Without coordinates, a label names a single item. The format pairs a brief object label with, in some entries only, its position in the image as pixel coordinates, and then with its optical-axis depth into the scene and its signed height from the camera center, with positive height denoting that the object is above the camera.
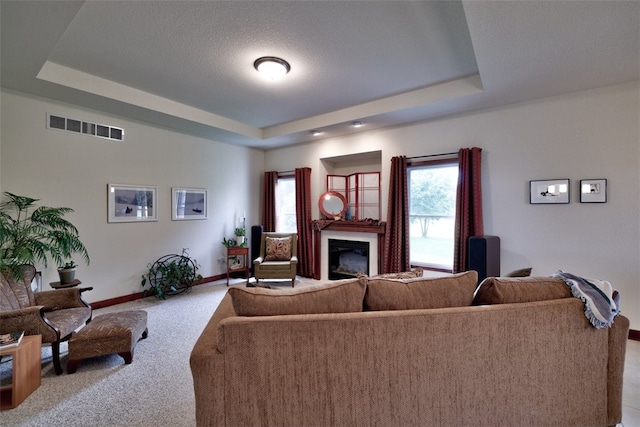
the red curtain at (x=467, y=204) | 3.53 +0.10
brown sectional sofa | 1.34 -0.74
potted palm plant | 2.60 -0.21
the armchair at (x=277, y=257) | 4.54 -0.77
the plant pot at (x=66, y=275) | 3.09 -0.68
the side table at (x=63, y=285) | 3.03 -0.79
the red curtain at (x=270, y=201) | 5.68 +0.25
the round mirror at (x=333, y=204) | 4.96 +0.15
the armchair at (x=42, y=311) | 2.11 -0.83
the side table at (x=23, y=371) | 1.85 -1.10
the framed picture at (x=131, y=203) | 3.82 +0.15
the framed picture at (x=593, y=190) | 2.89 +0.22
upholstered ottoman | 2.22 -1.03
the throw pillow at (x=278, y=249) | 4.80 -0.63
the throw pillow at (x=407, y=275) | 1.85 -0.43
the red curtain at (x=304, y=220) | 5.21 -0.14
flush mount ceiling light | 2.71 +1.46
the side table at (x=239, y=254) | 4.86 -0.73
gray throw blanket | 1.48 -0.48
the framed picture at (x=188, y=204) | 4.52 +0.16
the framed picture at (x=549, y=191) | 3.09 +0.23
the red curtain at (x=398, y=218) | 4.12 -0.09
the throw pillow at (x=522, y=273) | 2.03 -0.45
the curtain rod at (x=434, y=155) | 3.77 +0.81
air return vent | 3.33 +1.10
